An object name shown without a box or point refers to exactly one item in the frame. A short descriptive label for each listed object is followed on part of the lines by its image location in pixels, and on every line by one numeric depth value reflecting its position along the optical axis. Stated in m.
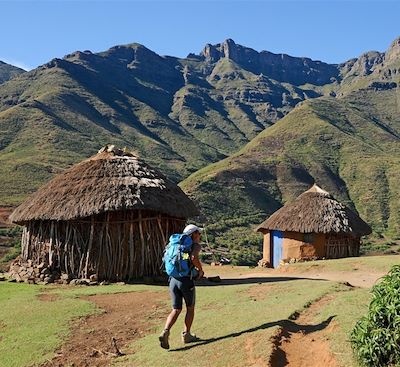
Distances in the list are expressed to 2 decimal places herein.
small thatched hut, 25.75
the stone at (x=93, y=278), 16.73
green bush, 6.16
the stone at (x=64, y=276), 16.81
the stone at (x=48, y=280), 16.84
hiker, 8.11
